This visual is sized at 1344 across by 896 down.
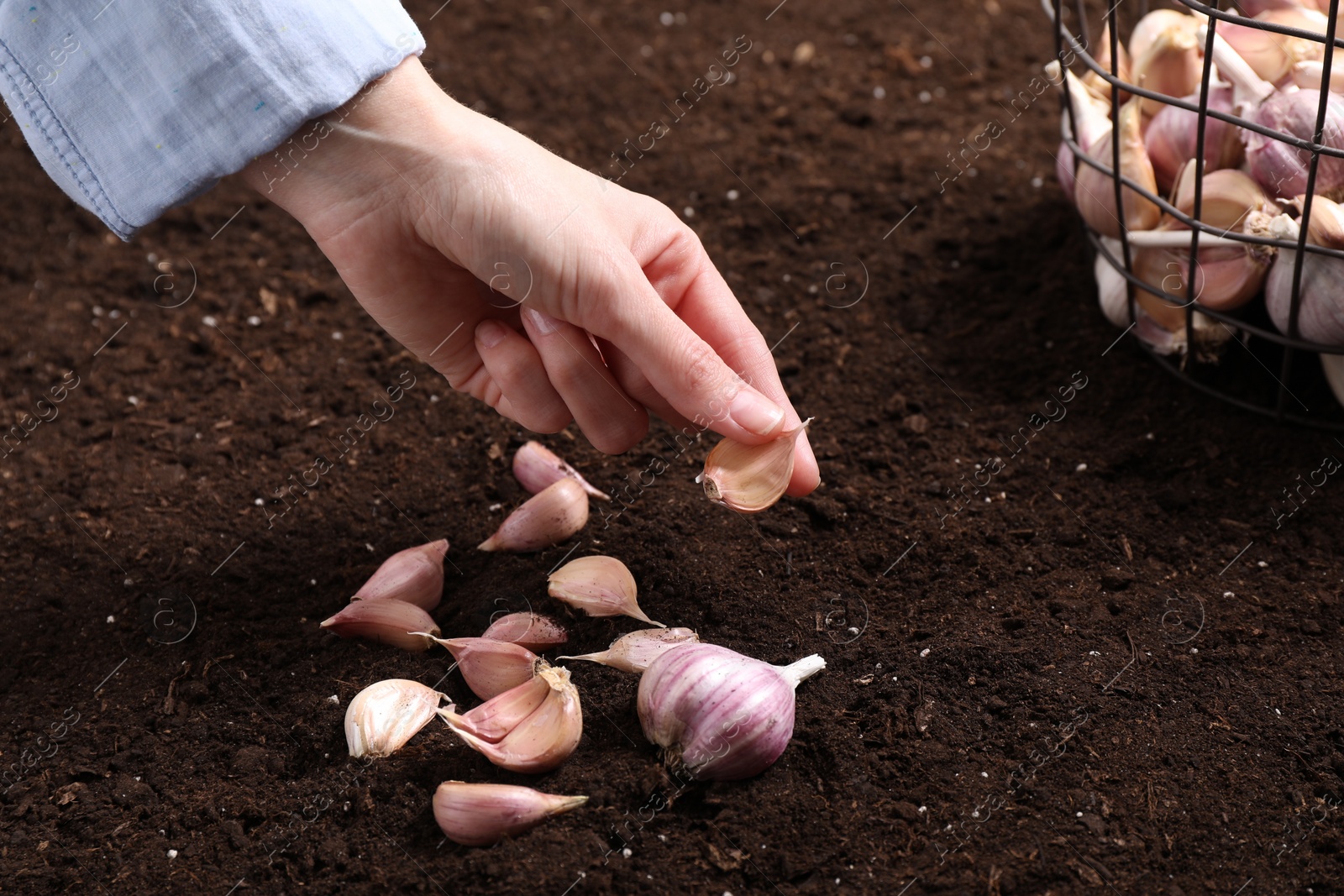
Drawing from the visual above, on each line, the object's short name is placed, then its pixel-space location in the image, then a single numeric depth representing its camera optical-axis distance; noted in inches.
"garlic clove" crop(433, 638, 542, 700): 30.9
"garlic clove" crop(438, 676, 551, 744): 30.3
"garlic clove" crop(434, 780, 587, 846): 29.5
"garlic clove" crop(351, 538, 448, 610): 31.9
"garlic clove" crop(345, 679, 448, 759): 30.3
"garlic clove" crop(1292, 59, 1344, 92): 32.4
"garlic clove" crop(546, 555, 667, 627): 31.4
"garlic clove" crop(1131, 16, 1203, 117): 33.9
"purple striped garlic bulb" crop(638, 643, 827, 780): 29.7
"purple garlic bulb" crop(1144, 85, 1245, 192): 33.3
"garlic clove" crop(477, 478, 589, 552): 32.5
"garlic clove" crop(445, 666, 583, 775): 30.0
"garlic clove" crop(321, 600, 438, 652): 31.5
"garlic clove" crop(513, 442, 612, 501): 33.4
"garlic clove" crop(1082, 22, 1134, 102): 34.9
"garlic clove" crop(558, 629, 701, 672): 30.8
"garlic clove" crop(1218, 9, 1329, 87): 32.9
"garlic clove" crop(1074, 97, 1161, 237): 33.6
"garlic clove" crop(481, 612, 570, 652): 31.2
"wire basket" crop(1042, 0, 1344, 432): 31.9
